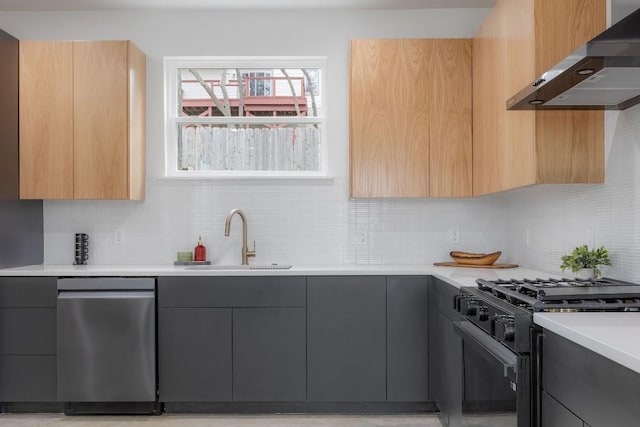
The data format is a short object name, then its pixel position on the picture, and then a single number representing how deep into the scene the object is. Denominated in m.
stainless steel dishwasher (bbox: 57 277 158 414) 3.24
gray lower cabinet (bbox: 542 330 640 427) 1.18
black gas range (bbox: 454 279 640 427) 1.68
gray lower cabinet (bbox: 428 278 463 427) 2.55
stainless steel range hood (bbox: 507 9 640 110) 1.62
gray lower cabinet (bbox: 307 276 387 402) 3.28
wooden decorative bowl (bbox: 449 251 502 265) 3.47
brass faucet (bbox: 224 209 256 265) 3.72
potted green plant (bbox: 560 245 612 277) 2.45
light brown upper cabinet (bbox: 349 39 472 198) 3.56
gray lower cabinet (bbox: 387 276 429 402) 3.27
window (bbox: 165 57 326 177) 3.90
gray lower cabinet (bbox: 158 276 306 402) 3.28
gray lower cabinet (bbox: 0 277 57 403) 3.29
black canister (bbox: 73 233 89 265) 3.76
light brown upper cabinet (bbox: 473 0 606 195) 2.38
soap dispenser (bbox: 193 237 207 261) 3.75
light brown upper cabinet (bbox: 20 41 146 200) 3.54
